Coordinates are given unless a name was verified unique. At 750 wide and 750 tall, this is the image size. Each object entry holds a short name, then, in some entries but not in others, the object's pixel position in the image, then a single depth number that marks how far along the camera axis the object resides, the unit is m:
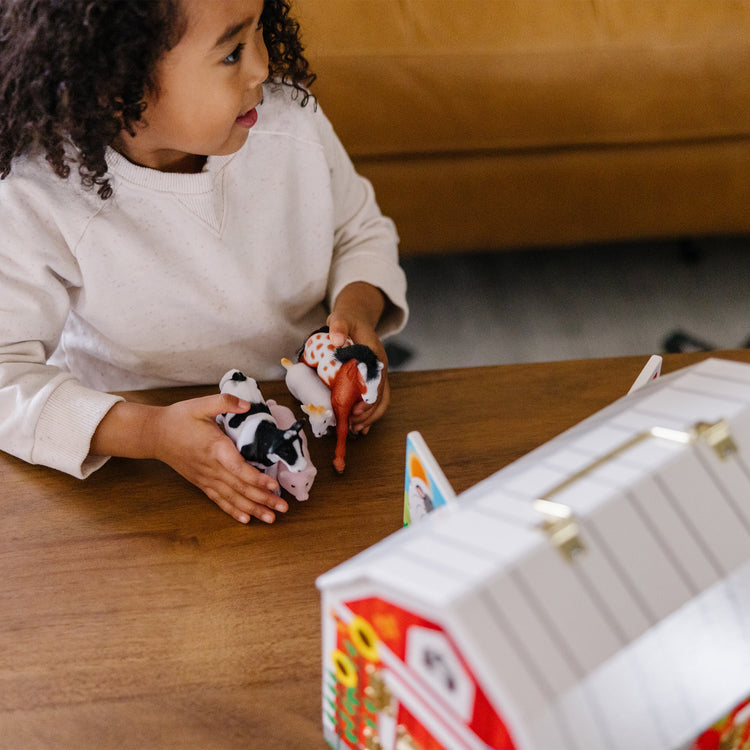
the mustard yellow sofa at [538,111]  1.37
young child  0.64
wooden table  0.50
